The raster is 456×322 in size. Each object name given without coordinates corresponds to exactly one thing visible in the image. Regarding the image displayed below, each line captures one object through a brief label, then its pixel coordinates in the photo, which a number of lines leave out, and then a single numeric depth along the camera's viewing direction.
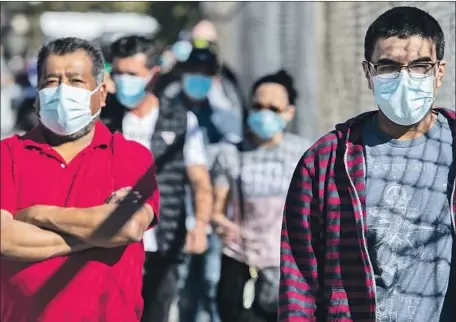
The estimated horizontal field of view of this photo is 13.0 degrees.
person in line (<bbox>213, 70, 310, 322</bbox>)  10.70
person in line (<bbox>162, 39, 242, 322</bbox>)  11.28
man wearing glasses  6.77
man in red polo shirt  7.18
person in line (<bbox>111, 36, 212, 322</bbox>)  10.80
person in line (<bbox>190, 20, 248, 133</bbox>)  13.51
